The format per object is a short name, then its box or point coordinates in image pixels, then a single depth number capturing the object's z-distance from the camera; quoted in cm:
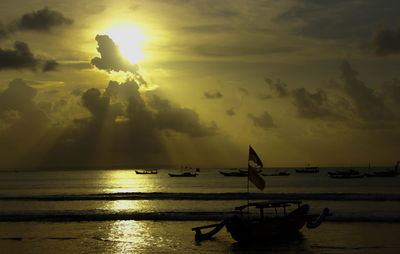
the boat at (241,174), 17721
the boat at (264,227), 2603
